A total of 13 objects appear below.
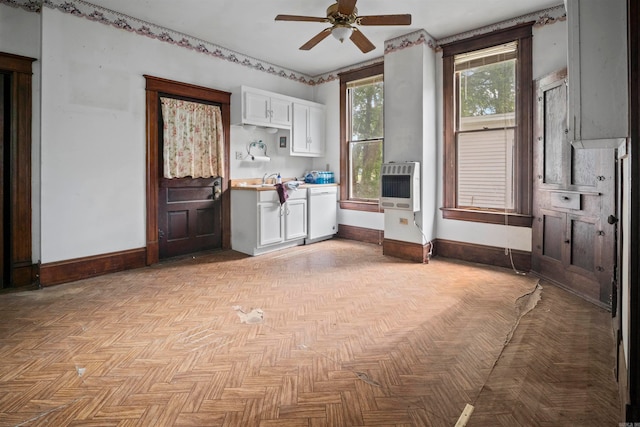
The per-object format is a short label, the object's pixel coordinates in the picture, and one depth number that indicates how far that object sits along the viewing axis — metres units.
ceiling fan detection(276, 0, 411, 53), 3.33
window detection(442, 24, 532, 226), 4.29
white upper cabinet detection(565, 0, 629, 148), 1.61
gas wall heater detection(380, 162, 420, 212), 4.72
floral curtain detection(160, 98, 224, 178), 4.70
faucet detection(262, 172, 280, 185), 5.86
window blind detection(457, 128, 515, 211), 4.44
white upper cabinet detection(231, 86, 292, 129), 5.29
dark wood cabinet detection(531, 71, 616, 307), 3.11
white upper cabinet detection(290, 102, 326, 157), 6.05
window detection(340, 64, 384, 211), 5.86
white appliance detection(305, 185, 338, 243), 5.93
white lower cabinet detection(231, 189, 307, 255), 5.16
